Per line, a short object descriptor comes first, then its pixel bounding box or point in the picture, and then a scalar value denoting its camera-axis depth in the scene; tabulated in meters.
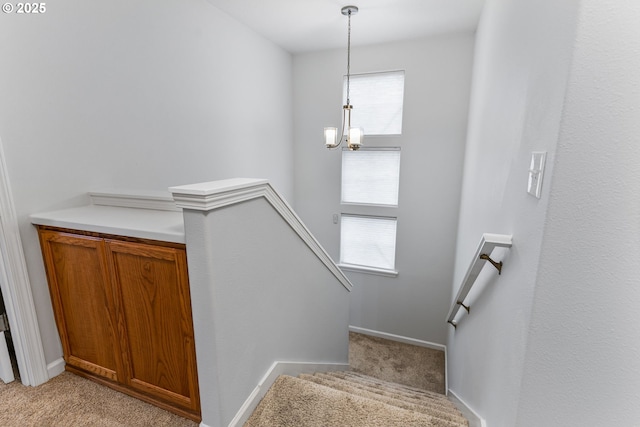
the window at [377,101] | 3.89
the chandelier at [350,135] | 2.81
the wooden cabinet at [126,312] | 1.37
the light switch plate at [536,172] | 0.90
